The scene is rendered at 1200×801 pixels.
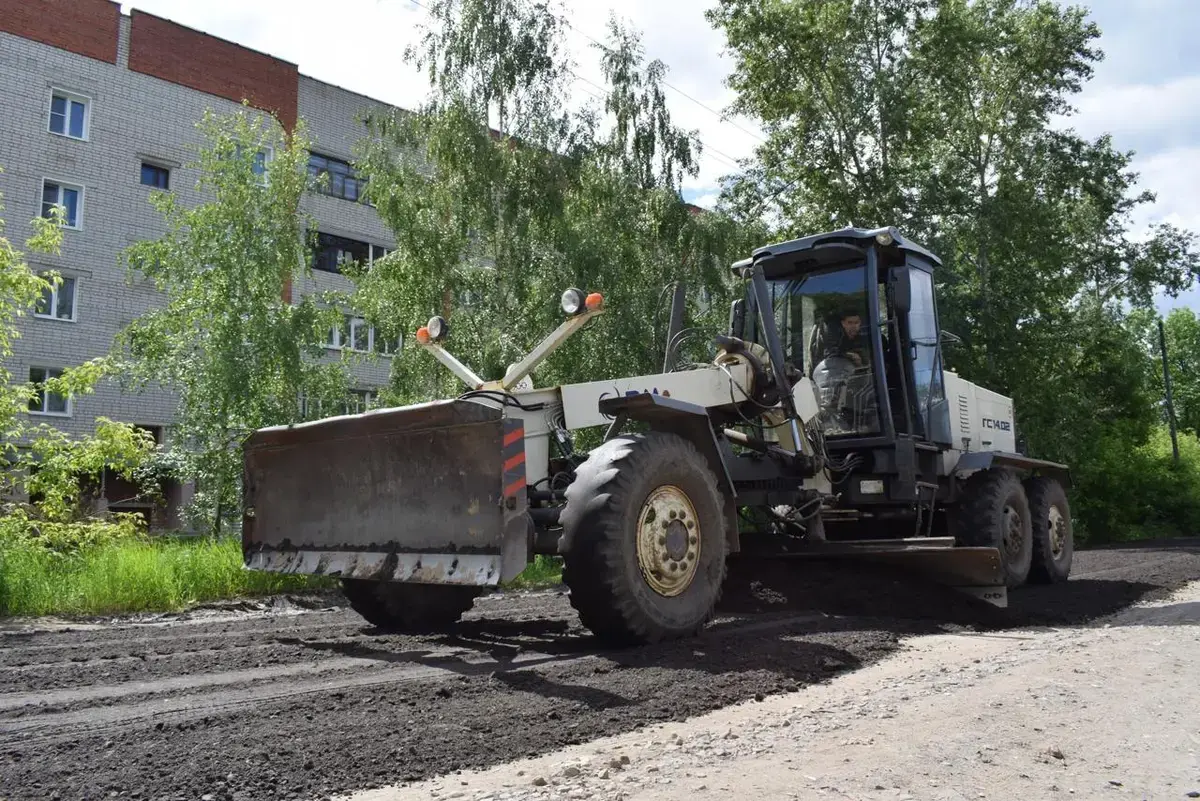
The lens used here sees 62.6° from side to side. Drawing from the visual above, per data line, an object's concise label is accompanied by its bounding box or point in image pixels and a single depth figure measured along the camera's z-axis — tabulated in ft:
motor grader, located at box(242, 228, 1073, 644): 19.13
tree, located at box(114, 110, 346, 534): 50.34
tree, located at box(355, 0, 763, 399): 59.52
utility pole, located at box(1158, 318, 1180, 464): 102.09
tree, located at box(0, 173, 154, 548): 35.81
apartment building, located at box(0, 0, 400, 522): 84.64
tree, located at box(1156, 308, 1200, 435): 213.46
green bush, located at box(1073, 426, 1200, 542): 86.79
